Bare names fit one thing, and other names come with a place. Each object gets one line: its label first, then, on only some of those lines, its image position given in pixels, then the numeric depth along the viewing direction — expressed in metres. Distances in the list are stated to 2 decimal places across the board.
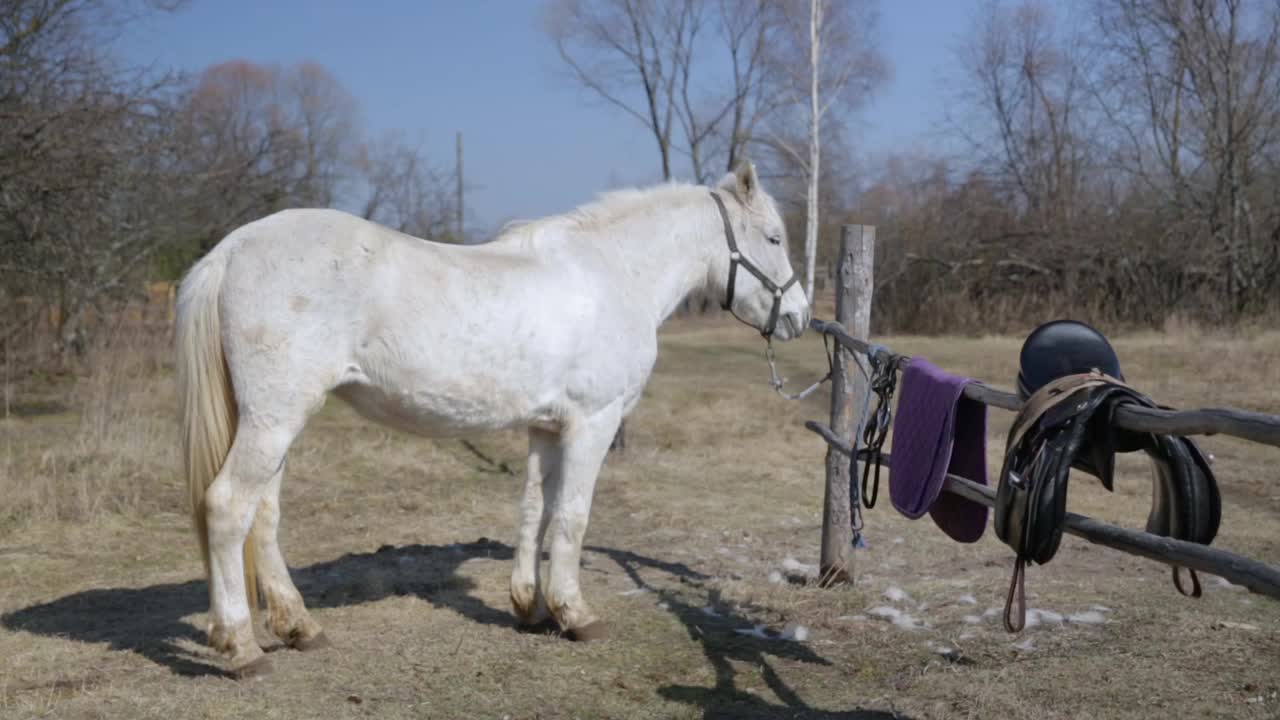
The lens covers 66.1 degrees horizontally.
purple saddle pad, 3.28
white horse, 3.62
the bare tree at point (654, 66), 28.67
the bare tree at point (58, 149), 8.67
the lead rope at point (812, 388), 4.95
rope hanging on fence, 3.78
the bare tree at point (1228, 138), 18.94
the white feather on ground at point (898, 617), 4.37
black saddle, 2.52
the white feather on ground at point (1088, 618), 4.32
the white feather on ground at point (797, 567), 5.26
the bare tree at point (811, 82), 22.94
